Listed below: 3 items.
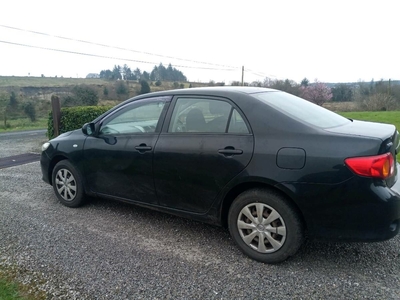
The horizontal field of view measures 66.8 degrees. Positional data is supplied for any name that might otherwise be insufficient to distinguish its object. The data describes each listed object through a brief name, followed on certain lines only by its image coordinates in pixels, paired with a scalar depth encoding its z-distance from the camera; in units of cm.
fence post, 942
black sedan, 249
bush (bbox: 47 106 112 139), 970
